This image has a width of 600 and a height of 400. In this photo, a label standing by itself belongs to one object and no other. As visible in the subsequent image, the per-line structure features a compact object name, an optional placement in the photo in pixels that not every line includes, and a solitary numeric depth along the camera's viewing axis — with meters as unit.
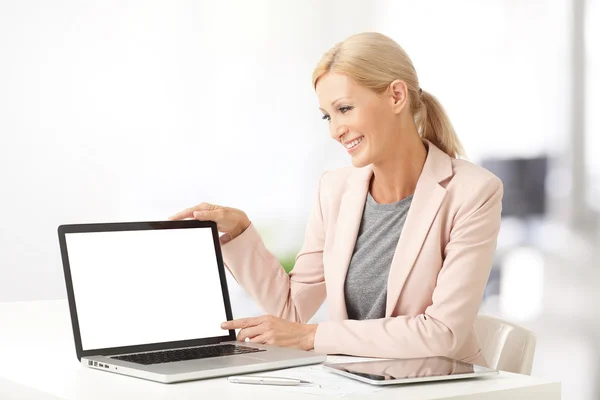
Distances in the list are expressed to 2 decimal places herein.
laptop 2.76
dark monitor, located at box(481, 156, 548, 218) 7.04
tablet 2.54
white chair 3.21
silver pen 2.54
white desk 2.47
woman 2.98
